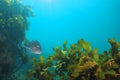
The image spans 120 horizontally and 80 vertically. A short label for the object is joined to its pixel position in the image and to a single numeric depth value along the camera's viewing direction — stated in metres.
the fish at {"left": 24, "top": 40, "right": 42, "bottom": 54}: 4.57
